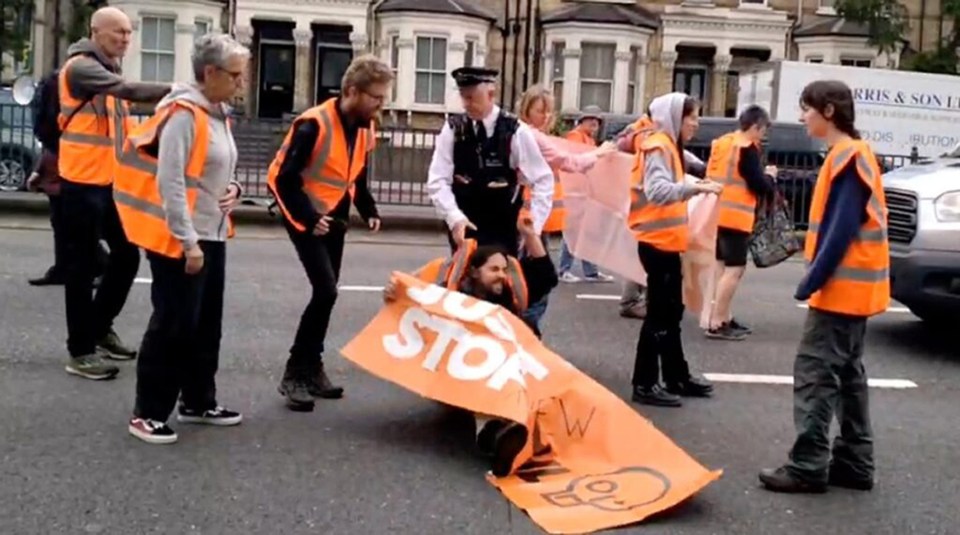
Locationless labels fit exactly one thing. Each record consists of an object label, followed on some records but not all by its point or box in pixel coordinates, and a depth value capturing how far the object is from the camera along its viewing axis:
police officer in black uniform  6.49
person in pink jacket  6.82
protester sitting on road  6.25
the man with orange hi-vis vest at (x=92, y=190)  6.72
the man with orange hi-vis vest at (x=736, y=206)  9.30
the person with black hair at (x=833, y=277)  5.34
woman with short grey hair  5.52
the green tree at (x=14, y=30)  27.92
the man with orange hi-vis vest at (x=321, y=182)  6.27
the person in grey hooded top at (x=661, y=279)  6.90
